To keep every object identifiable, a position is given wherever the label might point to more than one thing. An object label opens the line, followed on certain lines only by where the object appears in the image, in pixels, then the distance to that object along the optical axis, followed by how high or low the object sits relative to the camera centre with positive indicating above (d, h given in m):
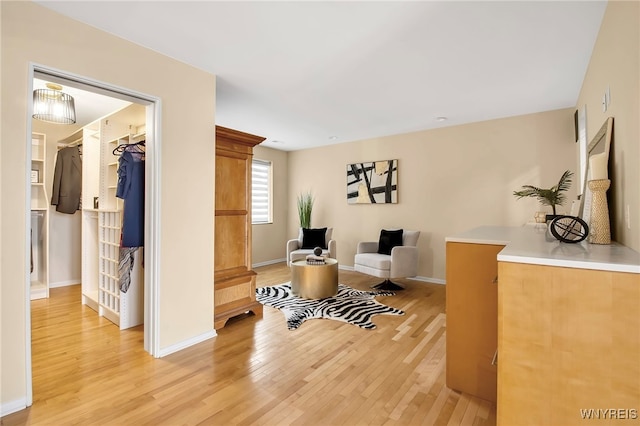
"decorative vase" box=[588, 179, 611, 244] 1.58 -0.02
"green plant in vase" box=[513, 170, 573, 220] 2.48 +0.13
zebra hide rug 3.26 -1.14
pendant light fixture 2.98 +1.04
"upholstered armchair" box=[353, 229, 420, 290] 4.30 -0.67
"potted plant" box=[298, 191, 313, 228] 6.06 -0.02
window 6.28 +0.39
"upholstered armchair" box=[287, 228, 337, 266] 5.48 -0.55
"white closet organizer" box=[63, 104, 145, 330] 3.12 -0.16
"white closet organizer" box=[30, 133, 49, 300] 3.93 -0.18
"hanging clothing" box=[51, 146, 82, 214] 4.27 +0.42
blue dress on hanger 2.76 +0.13
